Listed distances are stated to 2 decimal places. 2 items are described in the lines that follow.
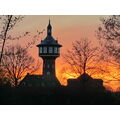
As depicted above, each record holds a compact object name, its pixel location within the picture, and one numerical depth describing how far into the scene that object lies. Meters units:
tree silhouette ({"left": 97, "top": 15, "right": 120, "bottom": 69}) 18.52
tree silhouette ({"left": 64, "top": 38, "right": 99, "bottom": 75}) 20.56
